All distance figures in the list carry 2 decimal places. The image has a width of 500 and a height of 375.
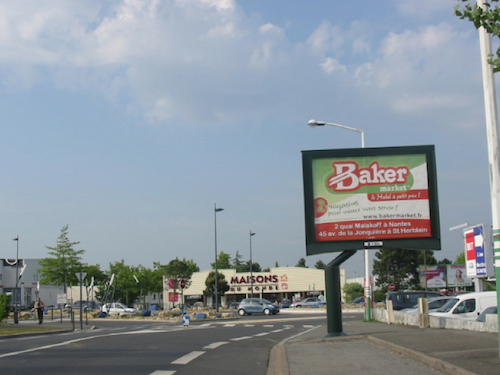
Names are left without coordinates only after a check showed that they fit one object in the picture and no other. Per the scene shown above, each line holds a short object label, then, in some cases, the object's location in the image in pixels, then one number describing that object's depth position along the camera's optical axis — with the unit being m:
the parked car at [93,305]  71.71
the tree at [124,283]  88.19
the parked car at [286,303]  85.10
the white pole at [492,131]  10.17
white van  21.02
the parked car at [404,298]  29.36
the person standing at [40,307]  34.97
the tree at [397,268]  101.25
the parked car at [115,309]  53.59
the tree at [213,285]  97.65
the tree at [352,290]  94.86
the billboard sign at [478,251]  29.22
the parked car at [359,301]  62.23
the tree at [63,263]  58.34
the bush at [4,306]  29.85
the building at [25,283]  106.19
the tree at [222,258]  123.62
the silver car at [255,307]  50.50
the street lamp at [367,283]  26.92
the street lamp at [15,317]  36.26
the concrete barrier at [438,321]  15.25
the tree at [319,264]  166.12
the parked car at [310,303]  72.54
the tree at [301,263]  170.25
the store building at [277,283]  103.00
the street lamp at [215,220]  57.73
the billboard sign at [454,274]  87.50
